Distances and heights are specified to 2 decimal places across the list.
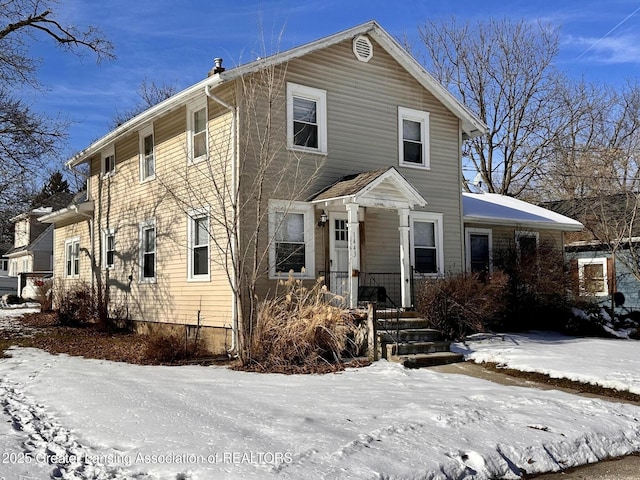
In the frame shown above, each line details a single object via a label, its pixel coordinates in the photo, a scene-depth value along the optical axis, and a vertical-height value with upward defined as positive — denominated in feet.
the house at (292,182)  40.50 +6.96
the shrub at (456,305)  41.45 -2.20
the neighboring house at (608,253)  59.77 +2.09
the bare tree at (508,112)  105.09 +28.41
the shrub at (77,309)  57.21 -3.07
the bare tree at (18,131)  59.00 +14.65
